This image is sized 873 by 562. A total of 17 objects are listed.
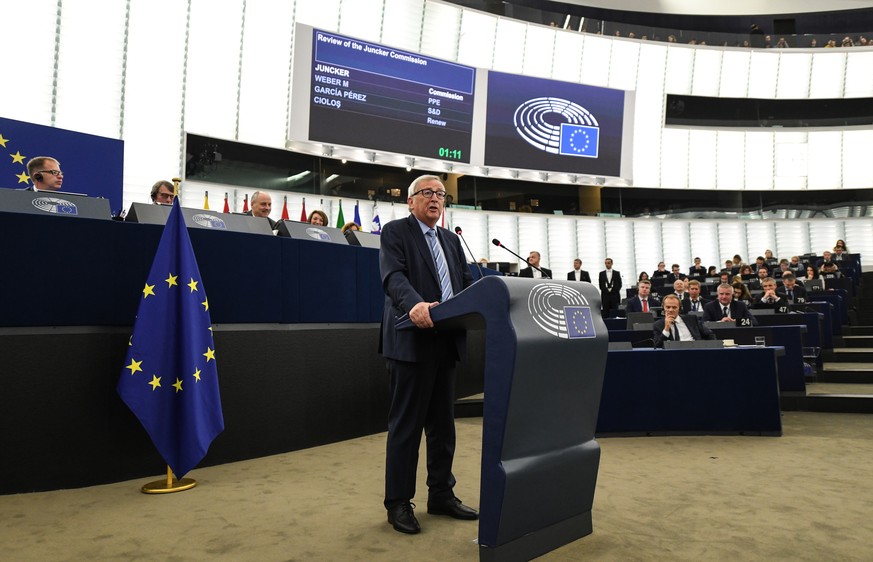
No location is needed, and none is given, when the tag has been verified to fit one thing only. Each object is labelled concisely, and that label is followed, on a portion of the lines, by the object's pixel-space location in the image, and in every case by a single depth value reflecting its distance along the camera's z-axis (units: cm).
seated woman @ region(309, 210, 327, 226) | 555
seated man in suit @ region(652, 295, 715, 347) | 542
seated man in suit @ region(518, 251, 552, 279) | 900
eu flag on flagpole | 314
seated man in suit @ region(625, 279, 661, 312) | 829
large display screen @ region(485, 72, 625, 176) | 1270
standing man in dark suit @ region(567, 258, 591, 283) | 1106
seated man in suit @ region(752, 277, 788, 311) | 749
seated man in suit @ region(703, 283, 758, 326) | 660
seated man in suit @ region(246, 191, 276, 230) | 502
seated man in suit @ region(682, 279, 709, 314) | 763
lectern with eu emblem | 190
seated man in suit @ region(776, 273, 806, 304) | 827
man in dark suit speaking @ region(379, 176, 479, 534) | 242
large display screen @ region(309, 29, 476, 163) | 1066
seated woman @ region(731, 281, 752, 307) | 750
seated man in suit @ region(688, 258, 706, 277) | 1373
